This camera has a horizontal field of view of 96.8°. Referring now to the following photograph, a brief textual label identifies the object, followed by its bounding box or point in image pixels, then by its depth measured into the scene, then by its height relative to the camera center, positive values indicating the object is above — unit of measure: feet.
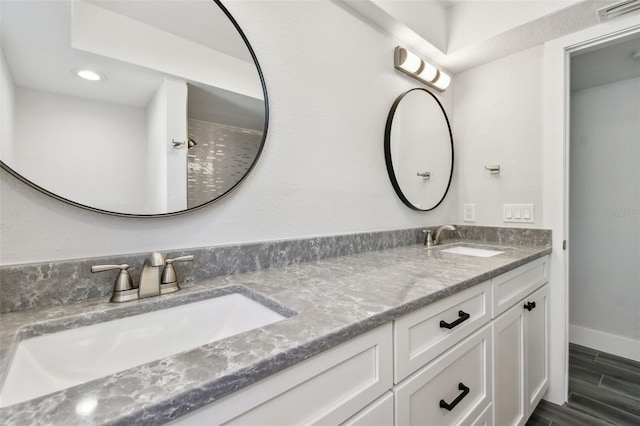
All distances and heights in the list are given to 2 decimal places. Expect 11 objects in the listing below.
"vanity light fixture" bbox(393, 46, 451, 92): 5.27 +2.85
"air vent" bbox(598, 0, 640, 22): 4.35 +3.19
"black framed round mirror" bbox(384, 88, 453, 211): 5.33 +1.29
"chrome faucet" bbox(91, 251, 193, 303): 2.39 -0.61
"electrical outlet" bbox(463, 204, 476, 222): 6.59 -0.03
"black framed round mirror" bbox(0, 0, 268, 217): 2.23 +1.03
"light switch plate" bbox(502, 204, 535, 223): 5.73 -0.03
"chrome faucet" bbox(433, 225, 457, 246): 5.66 -0.40
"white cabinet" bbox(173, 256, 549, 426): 1.62 -1.28
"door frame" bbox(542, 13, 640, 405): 5.27 +0.39
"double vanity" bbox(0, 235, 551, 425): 1.31 -0.88
